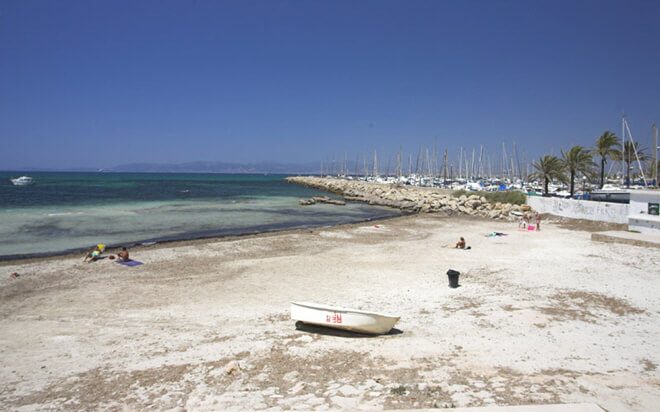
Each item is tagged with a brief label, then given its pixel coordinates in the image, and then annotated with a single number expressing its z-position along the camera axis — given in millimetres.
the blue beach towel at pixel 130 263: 16047
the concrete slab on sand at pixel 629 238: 16612
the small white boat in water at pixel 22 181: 82288
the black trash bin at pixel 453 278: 12002
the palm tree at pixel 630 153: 38438
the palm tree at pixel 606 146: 33656
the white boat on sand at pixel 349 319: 8102
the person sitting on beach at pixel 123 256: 16312
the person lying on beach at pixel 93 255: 16594
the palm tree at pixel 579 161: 35031
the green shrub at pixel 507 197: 34656
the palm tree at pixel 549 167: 37469
